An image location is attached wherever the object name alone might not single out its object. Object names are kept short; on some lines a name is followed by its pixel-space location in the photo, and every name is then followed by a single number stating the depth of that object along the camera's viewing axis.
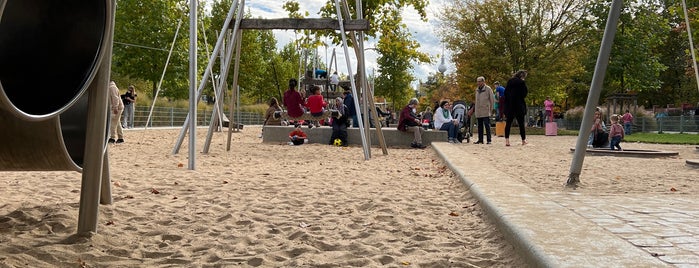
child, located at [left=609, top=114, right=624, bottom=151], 12.92
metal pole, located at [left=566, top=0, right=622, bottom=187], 6.44
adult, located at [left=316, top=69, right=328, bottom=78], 22.80
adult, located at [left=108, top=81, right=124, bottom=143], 13.48
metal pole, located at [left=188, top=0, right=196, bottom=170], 8.07
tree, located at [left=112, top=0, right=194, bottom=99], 37.69
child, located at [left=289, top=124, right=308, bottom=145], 15.02
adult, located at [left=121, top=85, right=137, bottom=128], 23.75
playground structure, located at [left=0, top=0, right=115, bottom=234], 2.95
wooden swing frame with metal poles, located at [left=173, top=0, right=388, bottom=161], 10.33
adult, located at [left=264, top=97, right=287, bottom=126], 18.09
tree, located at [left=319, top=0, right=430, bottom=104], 24.69
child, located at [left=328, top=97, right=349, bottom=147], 15.21
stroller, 16.97
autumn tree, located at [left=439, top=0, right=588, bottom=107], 32.19
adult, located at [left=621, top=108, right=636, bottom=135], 29.89
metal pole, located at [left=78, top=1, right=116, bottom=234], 3.61
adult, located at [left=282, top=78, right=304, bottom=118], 13.36
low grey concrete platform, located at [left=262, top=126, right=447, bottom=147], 15.42
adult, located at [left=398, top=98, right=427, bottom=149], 14.89
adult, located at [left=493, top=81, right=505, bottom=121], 17.32
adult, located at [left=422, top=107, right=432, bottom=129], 23.83
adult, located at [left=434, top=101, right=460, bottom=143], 16.52
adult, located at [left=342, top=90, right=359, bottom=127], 15.79
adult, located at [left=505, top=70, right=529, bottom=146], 14.41
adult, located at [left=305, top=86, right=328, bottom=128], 13.38
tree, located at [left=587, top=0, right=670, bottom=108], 31.80
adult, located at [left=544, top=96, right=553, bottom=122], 26.88
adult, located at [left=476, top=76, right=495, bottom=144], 15.29
